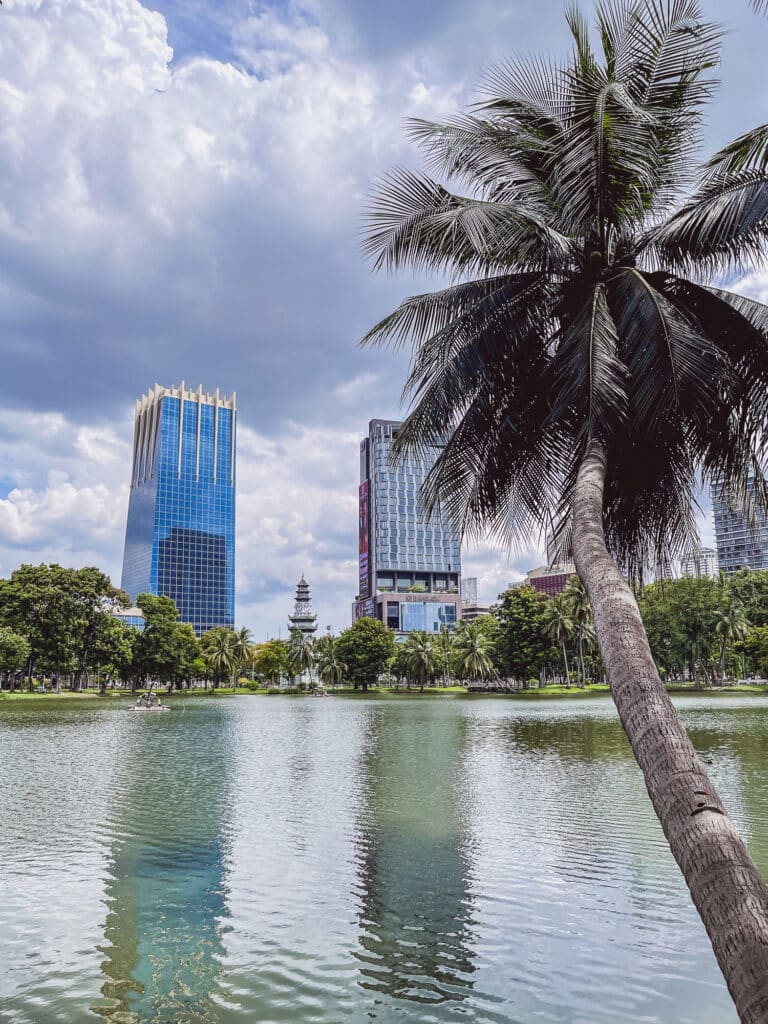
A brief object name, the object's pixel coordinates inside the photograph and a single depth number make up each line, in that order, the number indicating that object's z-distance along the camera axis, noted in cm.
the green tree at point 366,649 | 8794
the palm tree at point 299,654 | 9200
